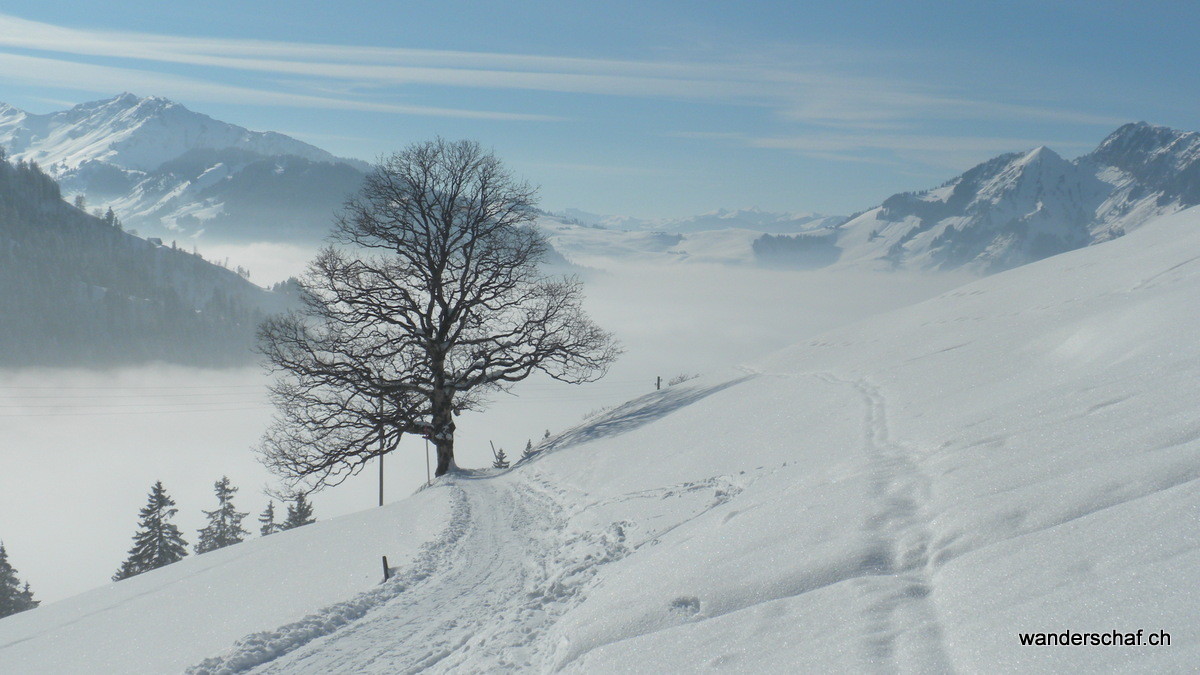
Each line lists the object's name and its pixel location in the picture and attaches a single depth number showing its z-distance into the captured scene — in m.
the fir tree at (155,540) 48.03
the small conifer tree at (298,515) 60.35
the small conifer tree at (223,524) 59.56
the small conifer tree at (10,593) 47.41
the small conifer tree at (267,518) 67.50
